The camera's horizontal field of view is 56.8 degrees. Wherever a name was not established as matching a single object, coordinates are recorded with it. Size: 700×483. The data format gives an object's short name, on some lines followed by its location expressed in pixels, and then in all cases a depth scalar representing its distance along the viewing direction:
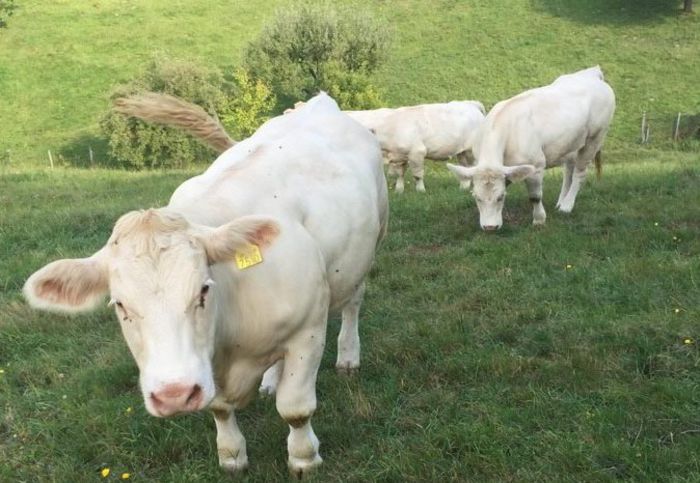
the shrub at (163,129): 30.75
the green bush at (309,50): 34.81
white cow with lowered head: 8.83
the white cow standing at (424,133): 15.15
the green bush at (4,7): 31.67
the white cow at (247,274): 2.61
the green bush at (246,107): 31.69
